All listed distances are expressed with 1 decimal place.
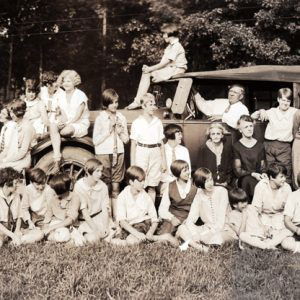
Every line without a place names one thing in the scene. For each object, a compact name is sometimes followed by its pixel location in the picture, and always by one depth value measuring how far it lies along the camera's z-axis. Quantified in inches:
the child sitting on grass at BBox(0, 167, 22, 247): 230.8
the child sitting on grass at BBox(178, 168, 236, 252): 222.2
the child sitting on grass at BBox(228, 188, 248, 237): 224.4
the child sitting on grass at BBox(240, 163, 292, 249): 222.2
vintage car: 270.2
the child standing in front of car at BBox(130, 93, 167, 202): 255.9
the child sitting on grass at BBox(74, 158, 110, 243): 230.8
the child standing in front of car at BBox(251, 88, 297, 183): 254.1
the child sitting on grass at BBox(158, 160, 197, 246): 234.1
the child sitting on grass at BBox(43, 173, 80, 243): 224.8
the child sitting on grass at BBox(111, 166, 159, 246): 230.7
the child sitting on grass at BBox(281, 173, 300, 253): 213.5
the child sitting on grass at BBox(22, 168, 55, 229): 235.8
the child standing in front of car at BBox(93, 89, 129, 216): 259.4
